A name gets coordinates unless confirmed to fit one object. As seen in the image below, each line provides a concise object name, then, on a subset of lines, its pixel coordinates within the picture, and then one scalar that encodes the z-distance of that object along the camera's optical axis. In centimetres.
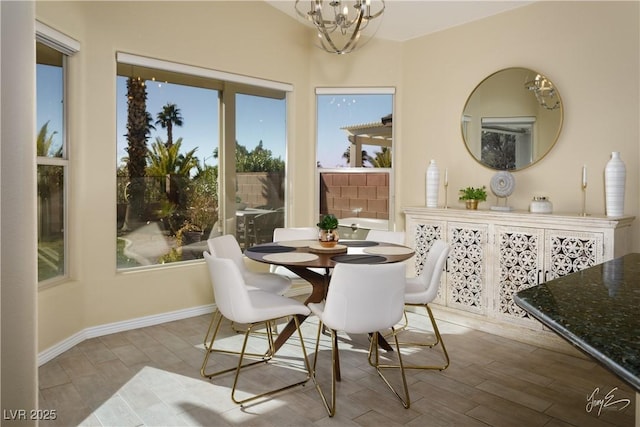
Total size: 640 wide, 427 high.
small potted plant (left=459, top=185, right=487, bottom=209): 429
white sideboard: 346
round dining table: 297
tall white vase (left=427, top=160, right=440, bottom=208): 468
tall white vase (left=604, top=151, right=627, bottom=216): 348
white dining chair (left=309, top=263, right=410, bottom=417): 250
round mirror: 406
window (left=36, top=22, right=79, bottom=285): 337
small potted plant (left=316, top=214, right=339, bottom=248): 349
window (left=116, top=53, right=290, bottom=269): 410
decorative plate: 416
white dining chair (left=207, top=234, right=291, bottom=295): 368
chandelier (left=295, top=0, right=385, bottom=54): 289
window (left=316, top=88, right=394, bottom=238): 524
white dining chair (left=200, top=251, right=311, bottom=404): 274
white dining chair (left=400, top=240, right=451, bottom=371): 322
